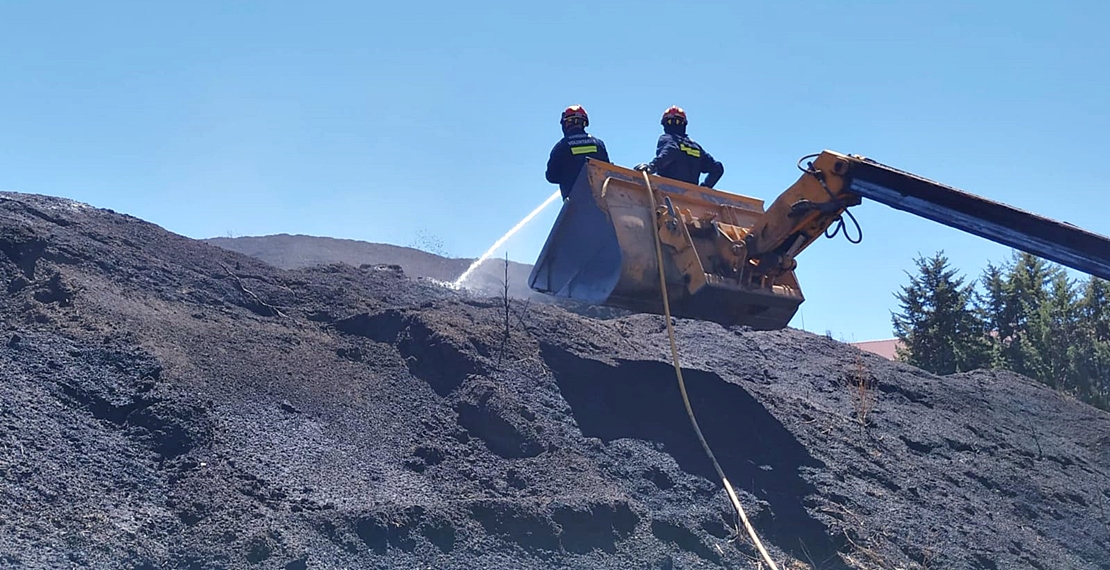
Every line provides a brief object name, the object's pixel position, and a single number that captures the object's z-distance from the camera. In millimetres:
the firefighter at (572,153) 9930
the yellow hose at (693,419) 6274
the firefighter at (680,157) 10227
